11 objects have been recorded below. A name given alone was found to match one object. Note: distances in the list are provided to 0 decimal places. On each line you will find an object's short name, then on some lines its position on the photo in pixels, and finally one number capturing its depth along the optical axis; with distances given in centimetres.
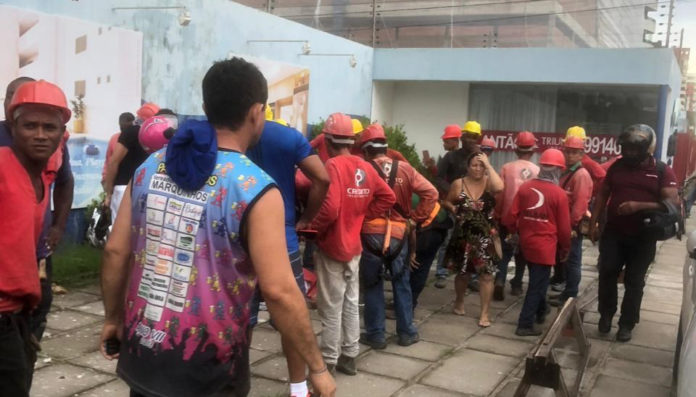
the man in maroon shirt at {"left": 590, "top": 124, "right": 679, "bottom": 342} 612
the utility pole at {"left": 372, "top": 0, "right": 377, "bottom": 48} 1730
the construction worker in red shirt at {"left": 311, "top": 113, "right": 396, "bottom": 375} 479
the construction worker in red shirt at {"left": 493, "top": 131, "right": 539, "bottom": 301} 725
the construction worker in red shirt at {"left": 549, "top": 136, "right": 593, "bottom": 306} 716
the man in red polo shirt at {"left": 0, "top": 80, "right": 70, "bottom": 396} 278
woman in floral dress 649
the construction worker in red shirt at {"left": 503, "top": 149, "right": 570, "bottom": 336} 621
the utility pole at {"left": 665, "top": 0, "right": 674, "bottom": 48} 2822
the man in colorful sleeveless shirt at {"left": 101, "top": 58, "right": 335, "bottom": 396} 223
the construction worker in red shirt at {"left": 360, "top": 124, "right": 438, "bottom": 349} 544
